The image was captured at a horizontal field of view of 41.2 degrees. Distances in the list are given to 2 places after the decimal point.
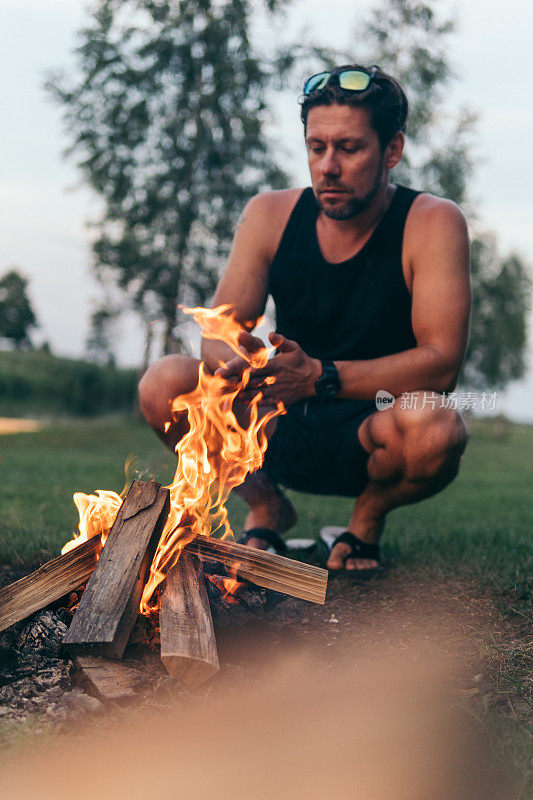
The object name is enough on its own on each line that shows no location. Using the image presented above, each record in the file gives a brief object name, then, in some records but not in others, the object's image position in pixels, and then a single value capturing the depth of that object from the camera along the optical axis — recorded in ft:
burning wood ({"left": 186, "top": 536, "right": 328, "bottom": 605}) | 8.14
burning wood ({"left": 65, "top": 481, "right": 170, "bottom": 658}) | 7.00
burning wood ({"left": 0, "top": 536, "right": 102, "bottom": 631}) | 7.92
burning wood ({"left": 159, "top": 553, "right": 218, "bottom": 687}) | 6.94
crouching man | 10.69
